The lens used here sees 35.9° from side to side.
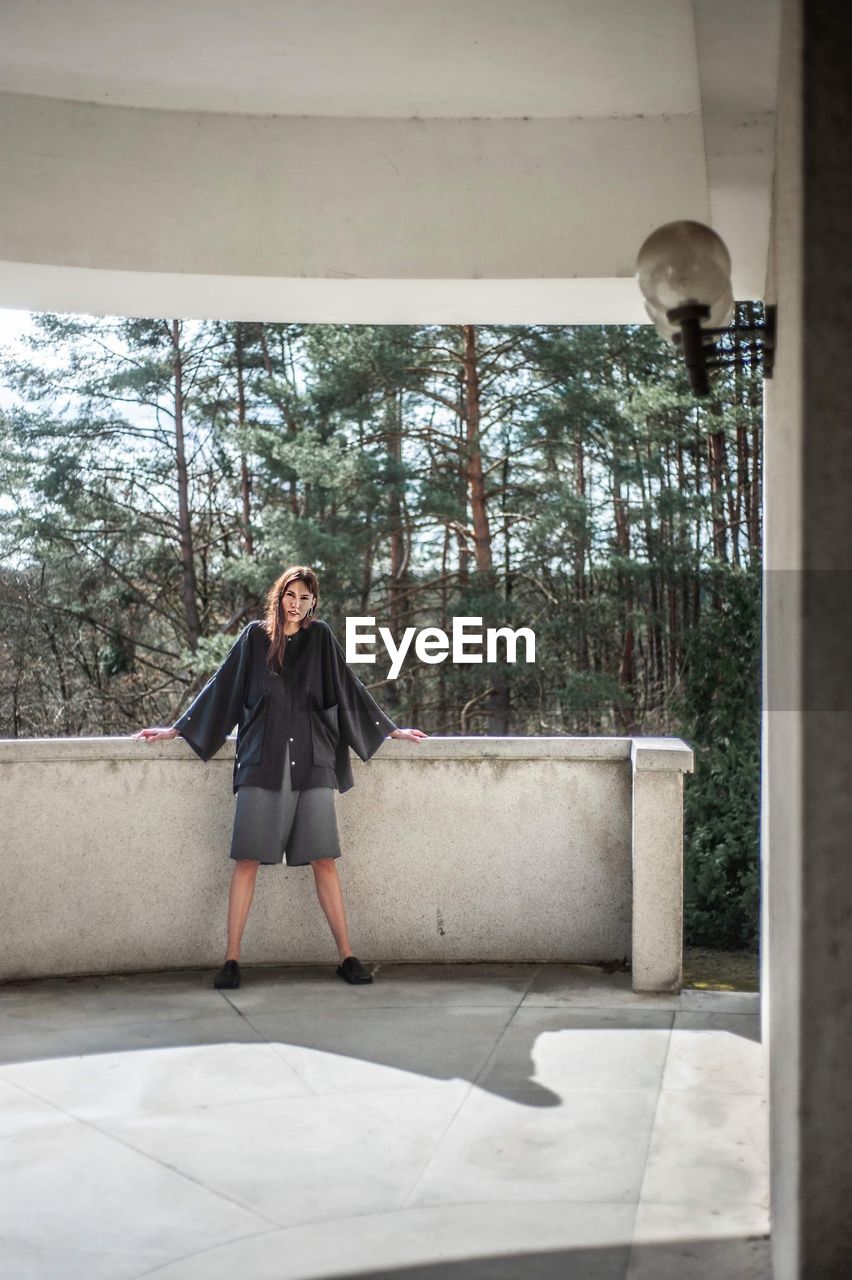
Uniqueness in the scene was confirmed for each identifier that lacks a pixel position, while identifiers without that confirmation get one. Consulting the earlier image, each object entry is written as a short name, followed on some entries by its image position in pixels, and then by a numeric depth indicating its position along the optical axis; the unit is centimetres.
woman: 480
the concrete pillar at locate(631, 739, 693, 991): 464
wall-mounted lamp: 273
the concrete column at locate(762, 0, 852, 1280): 179
